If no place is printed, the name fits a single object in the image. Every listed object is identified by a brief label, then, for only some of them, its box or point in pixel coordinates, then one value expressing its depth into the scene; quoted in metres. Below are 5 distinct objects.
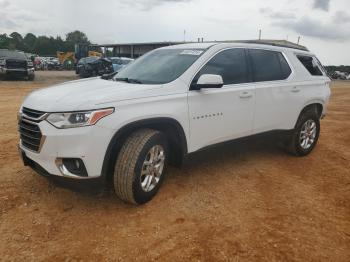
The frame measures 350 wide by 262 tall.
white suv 3.46
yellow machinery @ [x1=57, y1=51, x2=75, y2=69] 44.06
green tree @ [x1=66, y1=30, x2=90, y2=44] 118.16
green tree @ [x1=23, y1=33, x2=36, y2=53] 93.38
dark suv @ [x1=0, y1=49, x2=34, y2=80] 19.28
